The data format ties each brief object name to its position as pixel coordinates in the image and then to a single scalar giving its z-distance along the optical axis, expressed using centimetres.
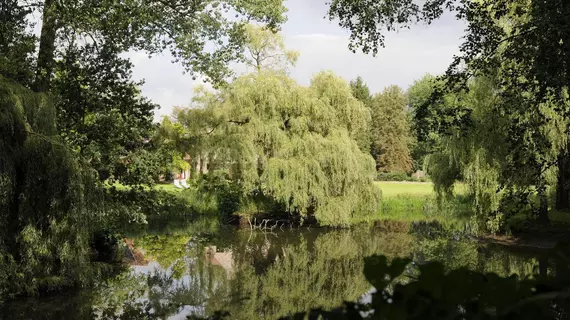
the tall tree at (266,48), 2330
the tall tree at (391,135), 4572
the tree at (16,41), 945
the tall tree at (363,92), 4641
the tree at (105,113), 1123
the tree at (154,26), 1018
